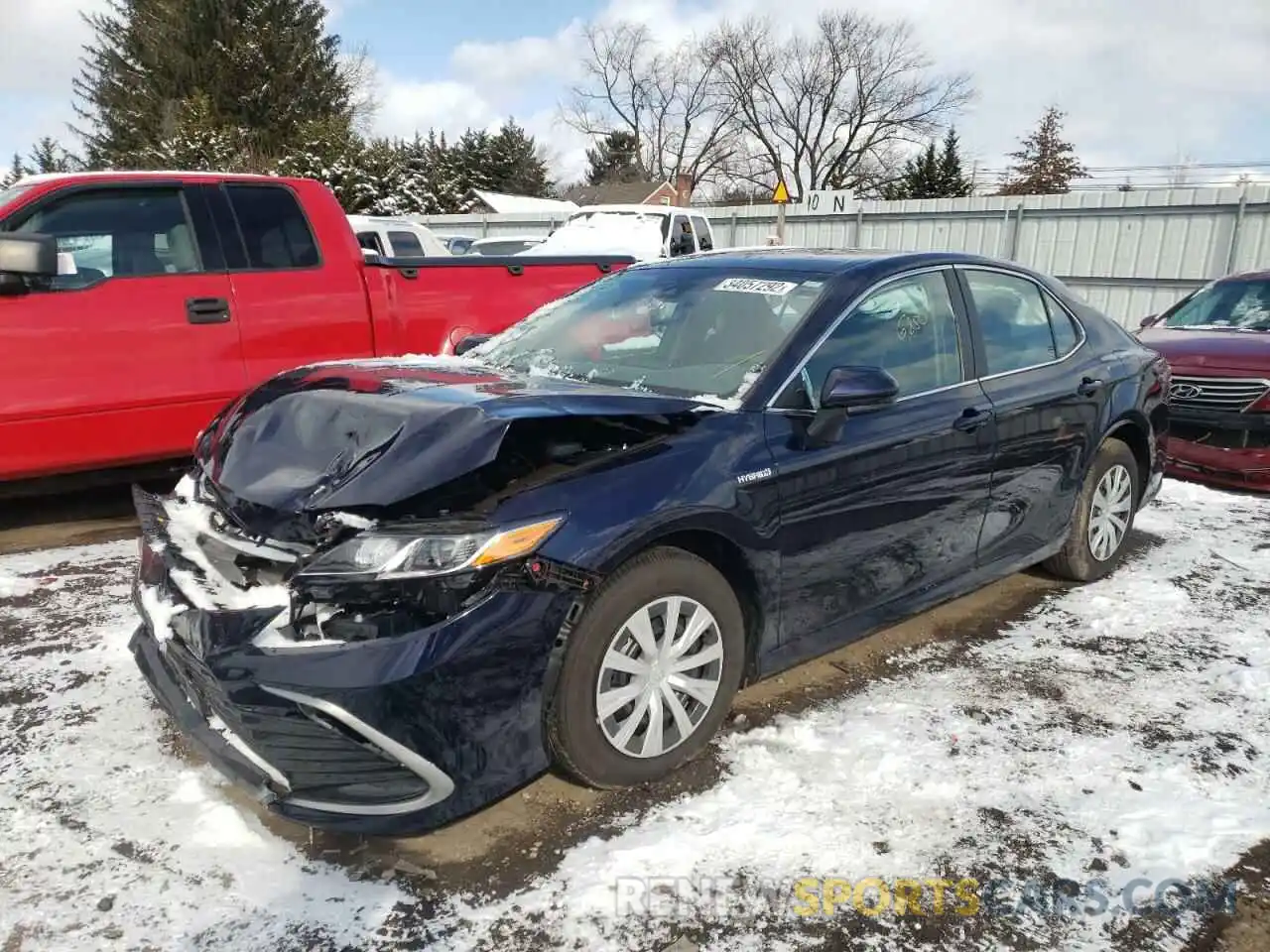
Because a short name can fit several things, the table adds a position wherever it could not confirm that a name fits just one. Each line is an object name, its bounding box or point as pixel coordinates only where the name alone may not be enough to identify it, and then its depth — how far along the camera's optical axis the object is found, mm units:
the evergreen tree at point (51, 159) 41375
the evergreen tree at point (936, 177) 33688
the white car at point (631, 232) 14102
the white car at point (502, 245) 15695
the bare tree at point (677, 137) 52719
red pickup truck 4582
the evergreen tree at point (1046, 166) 43875
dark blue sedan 2352
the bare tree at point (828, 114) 47500
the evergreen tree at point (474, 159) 48719
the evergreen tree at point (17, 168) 40141
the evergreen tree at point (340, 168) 29156
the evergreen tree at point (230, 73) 34156
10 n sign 17641
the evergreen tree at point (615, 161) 60438
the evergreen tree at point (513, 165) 51188
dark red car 6363
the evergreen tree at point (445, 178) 35031
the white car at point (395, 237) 10034
